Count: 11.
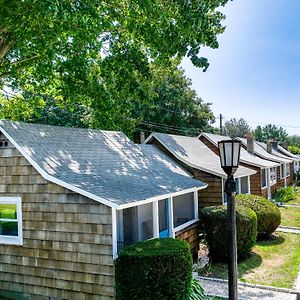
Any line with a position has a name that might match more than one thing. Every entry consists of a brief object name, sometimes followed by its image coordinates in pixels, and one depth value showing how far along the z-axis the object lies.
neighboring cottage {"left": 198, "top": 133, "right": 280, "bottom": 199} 24.10
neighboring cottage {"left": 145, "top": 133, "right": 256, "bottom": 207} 16.11
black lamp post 5.66
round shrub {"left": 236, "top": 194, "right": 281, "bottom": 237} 14.39
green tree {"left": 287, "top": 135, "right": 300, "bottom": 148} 102.89
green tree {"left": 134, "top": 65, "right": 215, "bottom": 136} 39.91
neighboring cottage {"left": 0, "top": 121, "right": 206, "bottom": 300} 7.80
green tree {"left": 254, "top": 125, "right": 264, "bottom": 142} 88.31
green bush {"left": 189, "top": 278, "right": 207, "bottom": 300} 8.40
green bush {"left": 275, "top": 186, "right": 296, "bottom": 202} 26.61
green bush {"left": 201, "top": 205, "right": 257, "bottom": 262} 11.88
